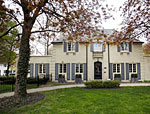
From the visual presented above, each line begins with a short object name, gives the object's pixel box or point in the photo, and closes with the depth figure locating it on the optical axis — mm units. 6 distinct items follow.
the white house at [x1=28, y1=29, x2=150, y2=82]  15906
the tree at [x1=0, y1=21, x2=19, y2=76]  16719
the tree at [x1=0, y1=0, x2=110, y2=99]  6734
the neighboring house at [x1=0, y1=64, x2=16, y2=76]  42656
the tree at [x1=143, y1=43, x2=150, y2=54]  26145
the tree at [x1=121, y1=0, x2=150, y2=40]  8258
